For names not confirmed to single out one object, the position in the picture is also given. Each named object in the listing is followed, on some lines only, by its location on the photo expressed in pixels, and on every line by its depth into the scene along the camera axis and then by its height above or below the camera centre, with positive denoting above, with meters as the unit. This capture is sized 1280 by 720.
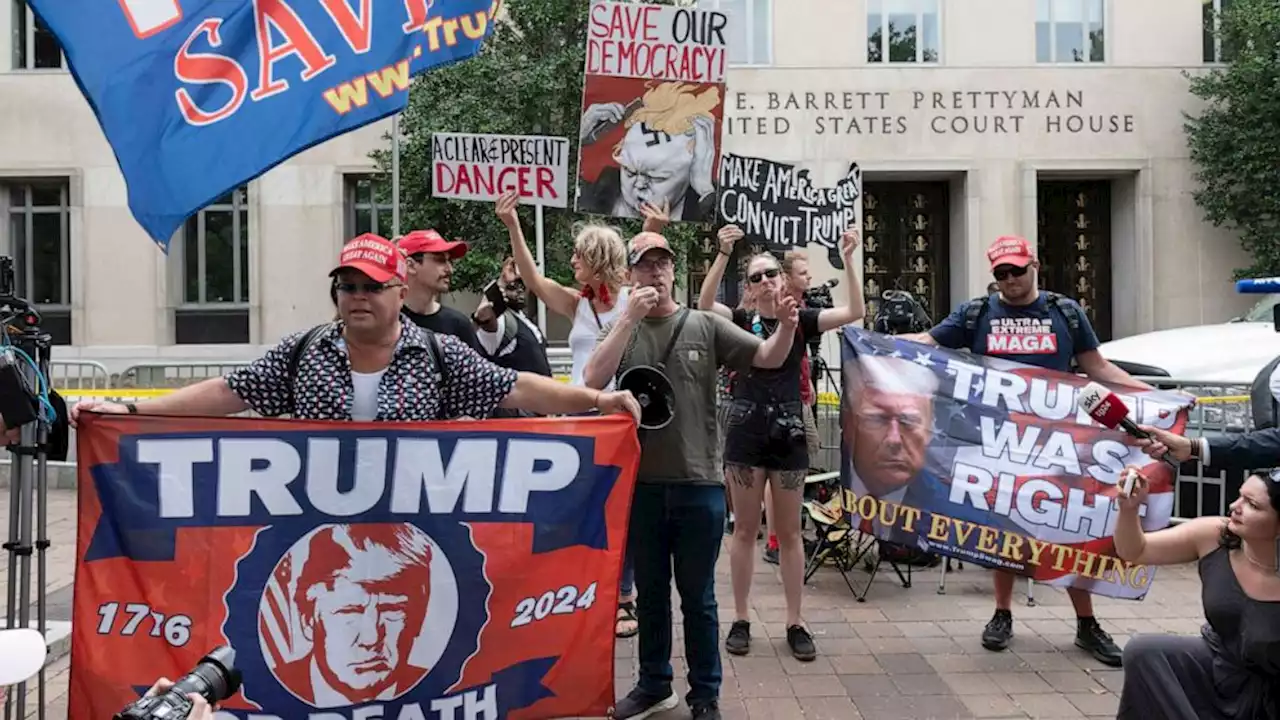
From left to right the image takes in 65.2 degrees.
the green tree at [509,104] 15.27 +4.10
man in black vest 5.33 +0.19
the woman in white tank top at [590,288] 4.88 +0.40
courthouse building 20.36 +4.60
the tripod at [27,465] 3.23 -0.30
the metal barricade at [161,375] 13.52 -0.04
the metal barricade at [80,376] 12.37 -0.03
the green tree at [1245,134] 18.38 +4.26
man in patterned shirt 3.14 -0.02
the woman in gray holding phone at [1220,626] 3.01 -0.82
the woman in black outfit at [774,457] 4.92 -0.46
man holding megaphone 4.01 -0.43
